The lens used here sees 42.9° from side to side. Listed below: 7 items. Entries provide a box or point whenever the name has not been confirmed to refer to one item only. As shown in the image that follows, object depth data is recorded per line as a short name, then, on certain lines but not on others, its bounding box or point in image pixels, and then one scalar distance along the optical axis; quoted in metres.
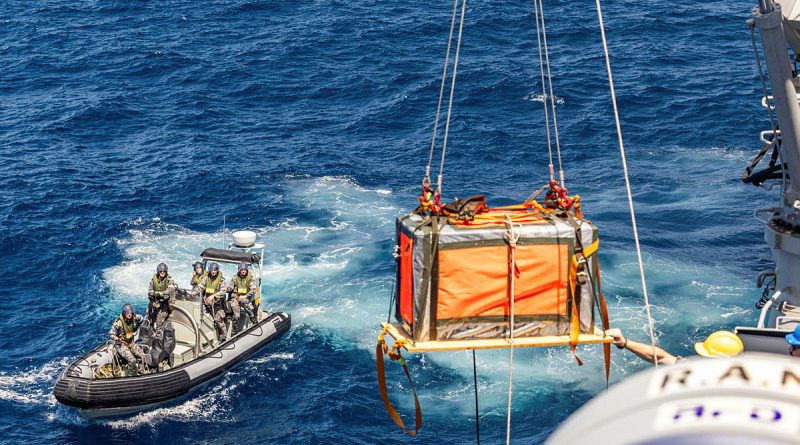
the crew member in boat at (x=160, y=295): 32.19
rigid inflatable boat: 29.95
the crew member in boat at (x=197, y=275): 33.59
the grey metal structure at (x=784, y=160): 17.95
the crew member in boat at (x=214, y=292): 33.59
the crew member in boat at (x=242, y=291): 34.09
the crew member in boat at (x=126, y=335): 30.72
